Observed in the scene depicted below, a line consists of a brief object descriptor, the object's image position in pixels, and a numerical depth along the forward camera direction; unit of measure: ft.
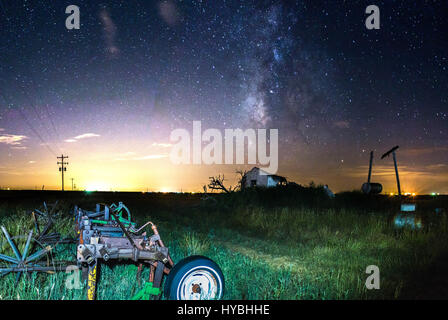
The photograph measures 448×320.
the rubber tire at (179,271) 14.40
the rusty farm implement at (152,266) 14.32
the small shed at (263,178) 136.89
